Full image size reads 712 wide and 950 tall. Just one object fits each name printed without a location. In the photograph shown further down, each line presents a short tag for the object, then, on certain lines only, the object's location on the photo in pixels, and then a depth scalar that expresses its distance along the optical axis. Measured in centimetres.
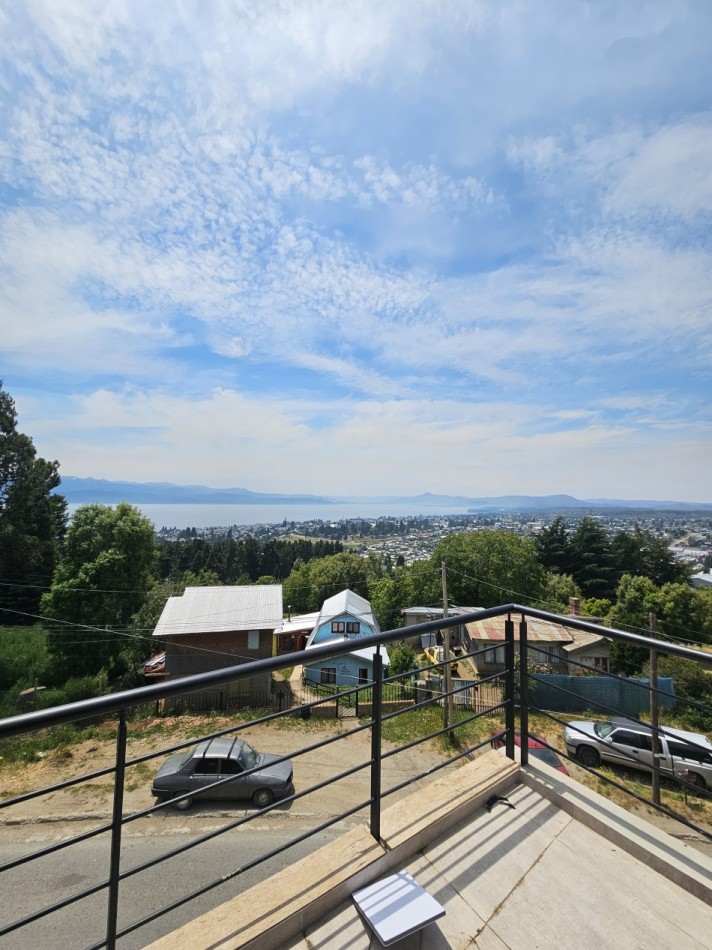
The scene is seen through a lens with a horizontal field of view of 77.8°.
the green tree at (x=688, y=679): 1544
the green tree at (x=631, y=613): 2072
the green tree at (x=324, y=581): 4191
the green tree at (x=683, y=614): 2340
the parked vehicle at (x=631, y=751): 938
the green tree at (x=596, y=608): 2988
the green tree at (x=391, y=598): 3253
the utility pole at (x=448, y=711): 1261
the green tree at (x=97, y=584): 2131
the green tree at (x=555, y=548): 4512
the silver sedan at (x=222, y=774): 770
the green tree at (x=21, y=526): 2684
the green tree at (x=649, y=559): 4266
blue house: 2031
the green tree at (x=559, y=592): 3179
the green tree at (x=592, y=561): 4228
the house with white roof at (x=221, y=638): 1686
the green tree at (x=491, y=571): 3148
